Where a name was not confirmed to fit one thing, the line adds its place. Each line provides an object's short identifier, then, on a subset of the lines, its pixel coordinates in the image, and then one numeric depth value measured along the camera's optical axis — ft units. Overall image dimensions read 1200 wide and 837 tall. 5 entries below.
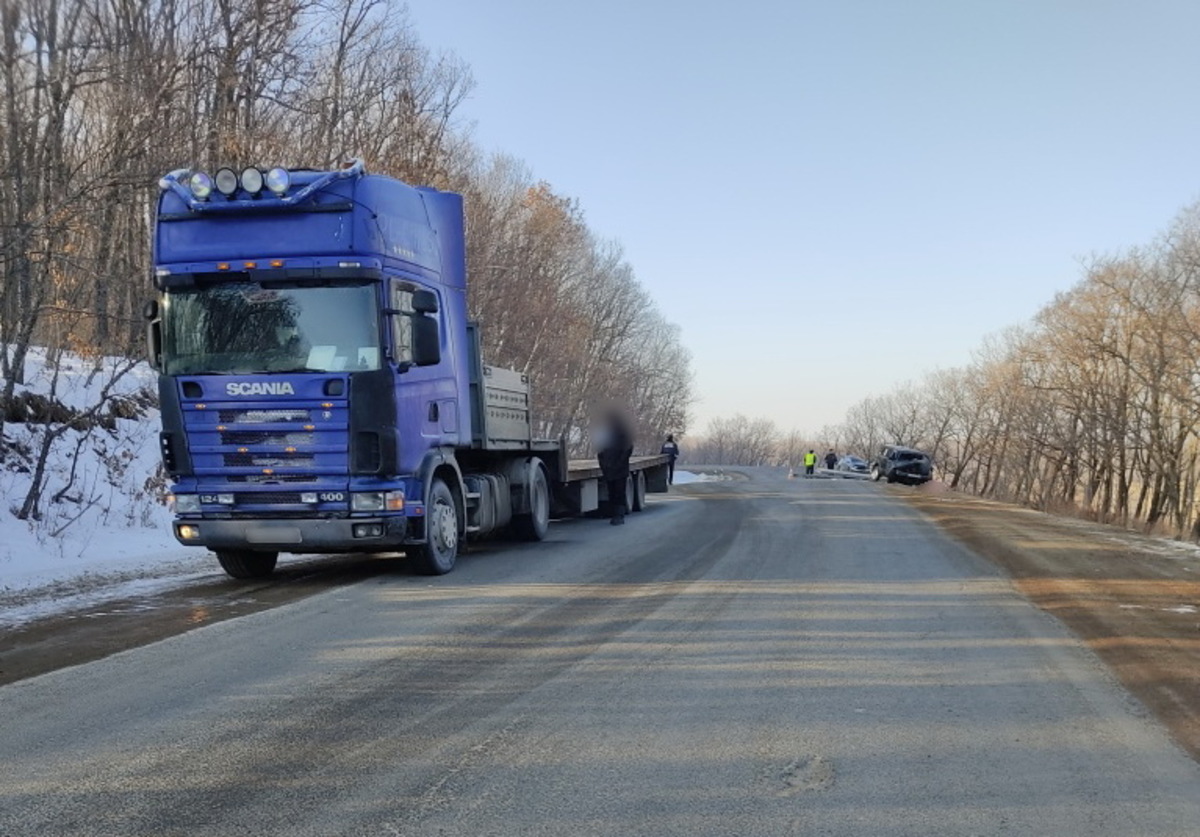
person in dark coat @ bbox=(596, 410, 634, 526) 58.29
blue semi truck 30.45
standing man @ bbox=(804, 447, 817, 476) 174.81
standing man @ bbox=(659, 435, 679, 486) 95.37
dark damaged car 142.72
